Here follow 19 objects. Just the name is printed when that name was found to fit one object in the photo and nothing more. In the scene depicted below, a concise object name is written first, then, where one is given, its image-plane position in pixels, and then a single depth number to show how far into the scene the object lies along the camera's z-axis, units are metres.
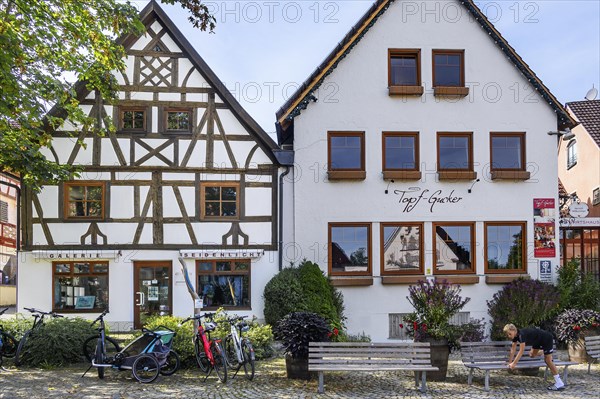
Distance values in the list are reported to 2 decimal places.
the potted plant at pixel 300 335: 11.10
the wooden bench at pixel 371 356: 10.52
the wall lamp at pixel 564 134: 17.39
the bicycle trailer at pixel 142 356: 11.17
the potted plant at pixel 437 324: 11.40
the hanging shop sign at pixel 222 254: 17.31
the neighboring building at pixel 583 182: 20.00
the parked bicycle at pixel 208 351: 11.23
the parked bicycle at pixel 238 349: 11.30
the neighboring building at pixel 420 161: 17.52
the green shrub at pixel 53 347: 12.66
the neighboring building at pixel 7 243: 30.11
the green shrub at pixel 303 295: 15.89
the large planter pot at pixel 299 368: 11.30
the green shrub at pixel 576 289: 16.53
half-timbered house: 17.33
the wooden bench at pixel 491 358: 11.03
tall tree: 12.41
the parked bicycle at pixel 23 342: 12.62
